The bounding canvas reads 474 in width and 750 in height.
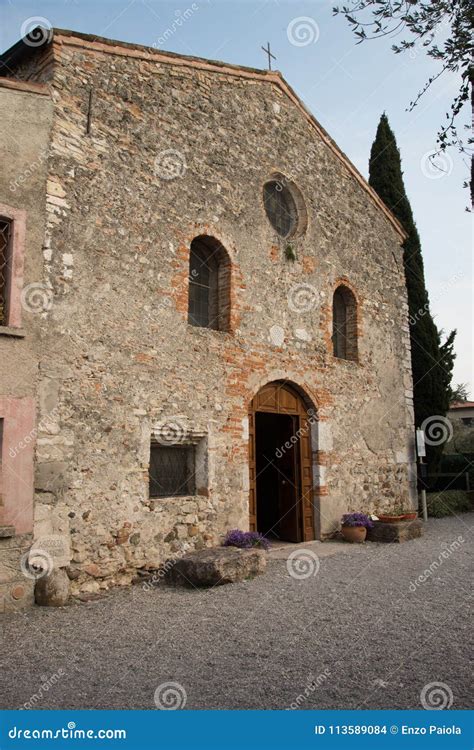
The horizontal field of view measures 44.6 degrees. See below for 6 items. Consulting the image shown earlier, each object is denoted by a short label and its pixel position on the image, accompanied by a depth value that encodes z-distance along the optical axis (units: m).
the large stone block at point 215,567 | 6.86
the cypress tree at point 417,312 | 15.22
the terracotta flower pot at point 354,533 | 10.07
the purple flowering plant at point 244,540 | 8.01
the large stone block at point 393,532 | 10.20
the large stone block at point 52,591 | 6.04
